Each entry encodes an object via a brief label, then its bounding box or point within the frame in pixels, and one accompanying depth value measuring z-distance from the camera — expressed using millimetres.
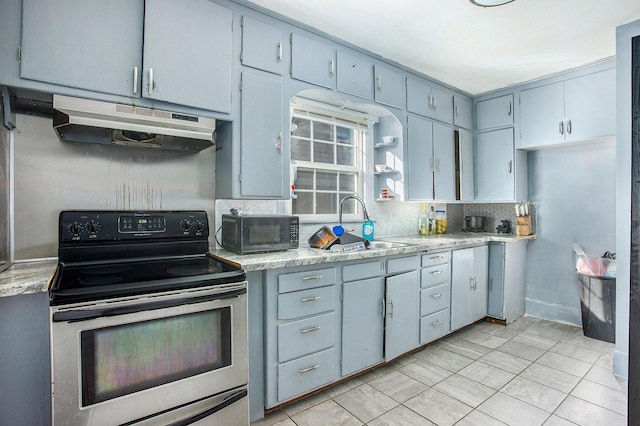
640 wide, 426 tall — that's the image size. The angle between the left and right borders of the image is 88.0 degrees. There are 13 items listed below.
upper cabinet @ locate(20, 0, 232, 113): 1563
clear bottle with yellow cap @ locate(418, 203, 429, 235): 3807
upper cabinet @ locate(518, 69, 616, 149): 3096
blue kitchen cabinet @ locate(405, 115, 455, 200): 3328
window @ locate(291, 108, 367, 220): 2906
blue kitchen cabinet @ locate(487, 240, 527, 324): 3492
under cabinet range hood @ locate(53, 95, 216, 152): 1650
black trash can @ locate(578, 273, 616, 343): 3045
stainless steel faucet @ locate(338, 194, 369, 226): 2802
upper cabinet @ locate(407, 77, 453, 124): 3309
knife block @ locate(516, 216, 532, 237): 3689
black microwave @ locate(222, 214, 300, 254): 2078
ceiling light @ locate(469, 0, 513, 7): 2180
